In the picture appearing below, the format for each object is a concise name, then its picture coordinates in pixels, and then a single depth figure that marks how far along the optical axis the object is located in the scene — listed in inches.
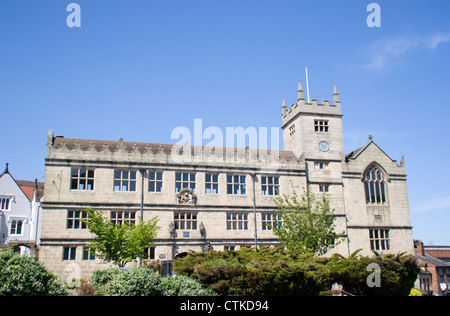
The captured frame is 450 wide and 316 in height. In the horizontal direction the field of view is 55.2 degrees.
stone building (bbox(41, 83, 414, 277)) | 1390.3
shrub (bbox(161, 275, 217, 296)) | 710.5
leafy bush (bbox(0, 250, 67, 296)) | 610.2
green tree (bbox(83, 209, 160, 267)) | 1206.3
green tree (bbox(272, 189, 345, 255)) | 1380.4
